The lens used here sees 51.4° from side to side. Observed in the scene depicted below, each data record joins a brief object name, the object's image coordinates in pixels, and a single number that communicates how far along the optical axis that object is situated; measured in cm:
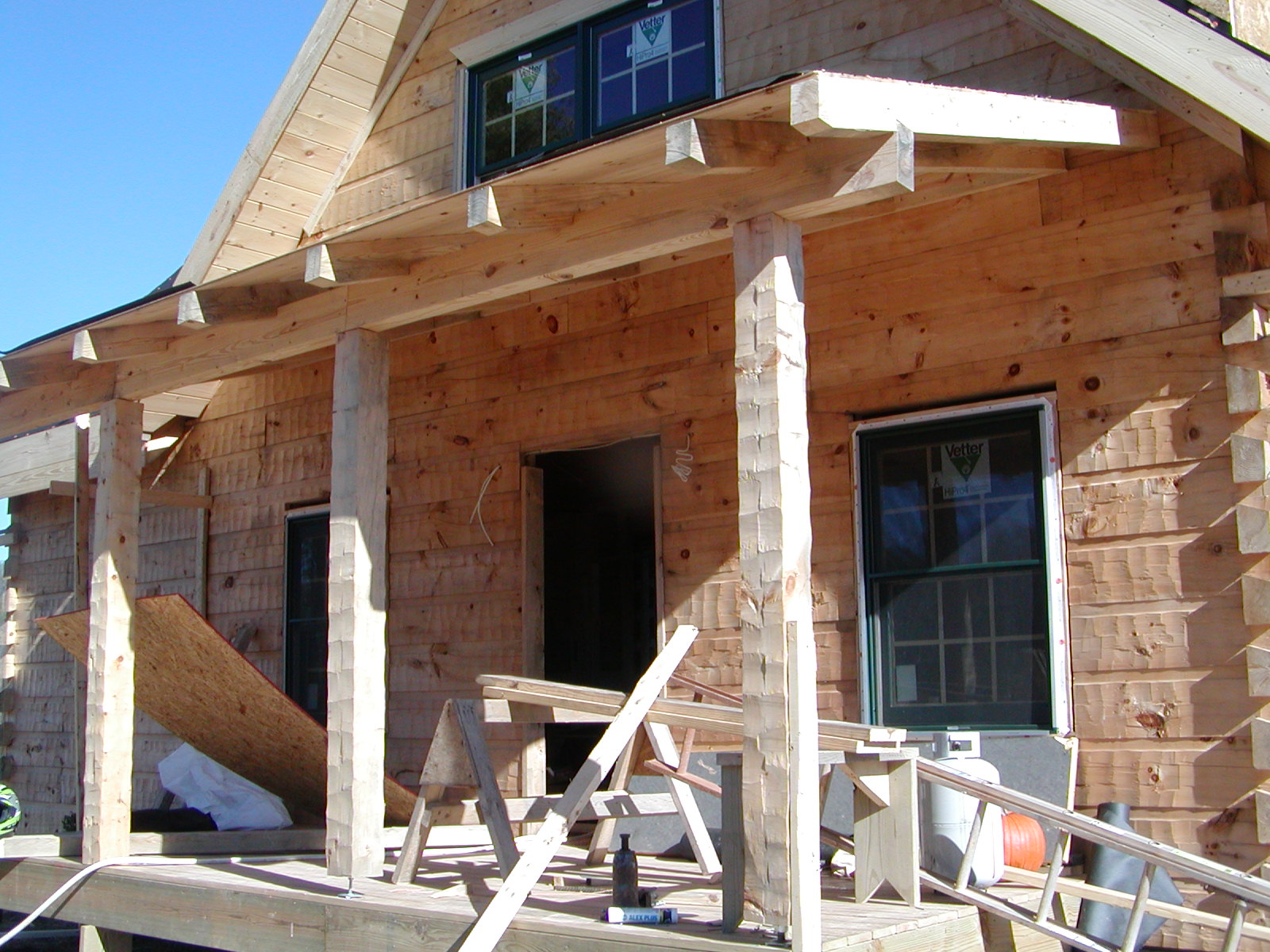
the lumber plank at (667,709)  471
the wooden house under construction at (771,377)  470
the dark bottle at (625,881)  491
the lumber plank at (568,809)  435
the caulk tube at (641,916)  456
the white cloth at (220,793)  783
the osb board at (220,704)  674
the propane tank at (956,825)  504
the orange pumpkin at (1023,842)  560
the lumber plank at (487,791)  502
